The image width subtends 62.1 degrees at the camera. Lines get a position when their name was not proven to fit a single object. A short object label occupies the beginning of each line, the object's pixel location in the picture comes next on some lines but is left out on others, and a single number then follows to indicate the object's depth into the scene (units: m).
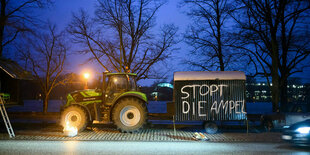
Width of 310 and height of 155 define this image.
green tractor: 11.84
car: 8.91
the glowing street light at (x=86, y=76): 13.23
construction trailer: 12.35
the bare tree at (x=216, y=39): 20.23
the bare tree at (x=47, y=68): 21.72
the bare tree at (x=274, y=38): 17.24
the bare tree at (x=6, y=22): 16.56
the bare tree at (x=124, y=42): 20.81
